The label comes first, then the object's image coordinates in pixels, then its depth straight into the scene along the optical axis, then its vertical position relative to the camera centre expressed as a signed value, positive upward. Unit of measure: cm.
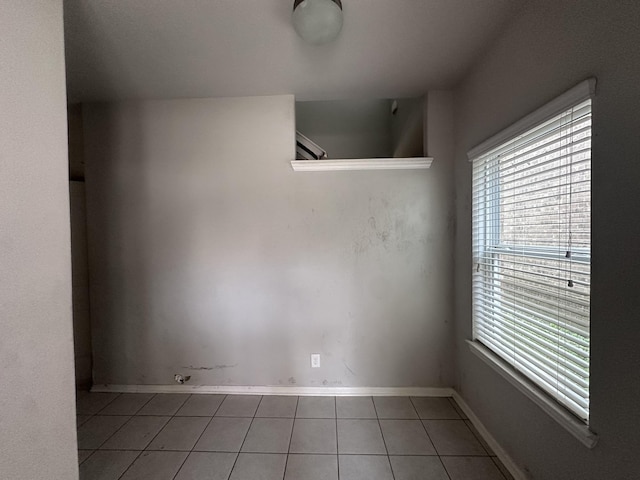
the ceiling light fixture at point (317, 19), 112 +98
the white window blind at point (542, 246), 99 -8
